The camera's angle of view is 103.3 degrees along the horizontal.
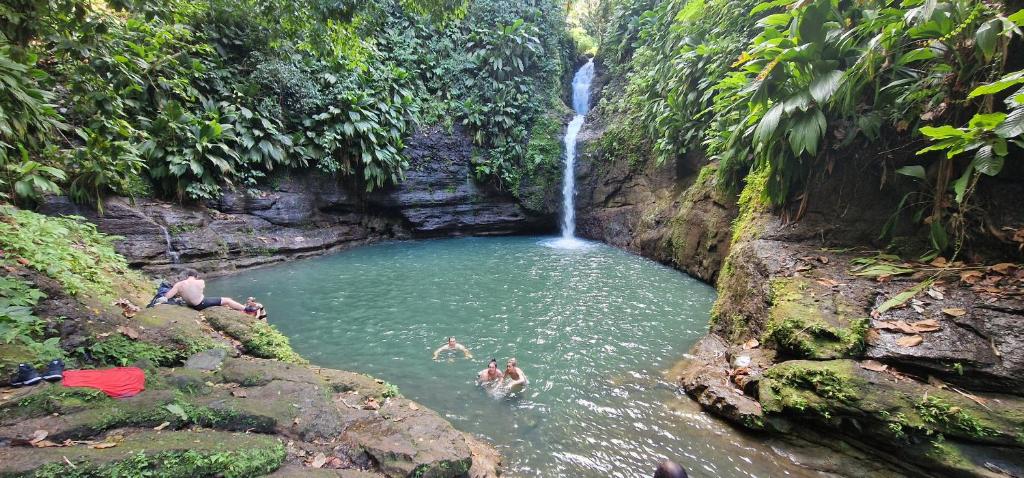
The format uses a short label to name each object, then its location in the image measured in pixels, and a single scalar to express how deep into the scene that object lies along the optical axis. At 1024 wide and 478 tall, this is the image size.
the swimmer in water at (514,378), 4.98
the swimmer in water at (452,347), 5.97
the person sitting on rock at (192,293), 5.89
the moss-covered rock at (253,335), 5.13
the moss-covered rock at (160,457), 2.18
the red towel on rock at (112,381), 3.08
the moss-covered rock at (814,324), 3.86
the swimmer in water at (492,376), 5.07
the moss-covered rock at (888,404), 2.96
